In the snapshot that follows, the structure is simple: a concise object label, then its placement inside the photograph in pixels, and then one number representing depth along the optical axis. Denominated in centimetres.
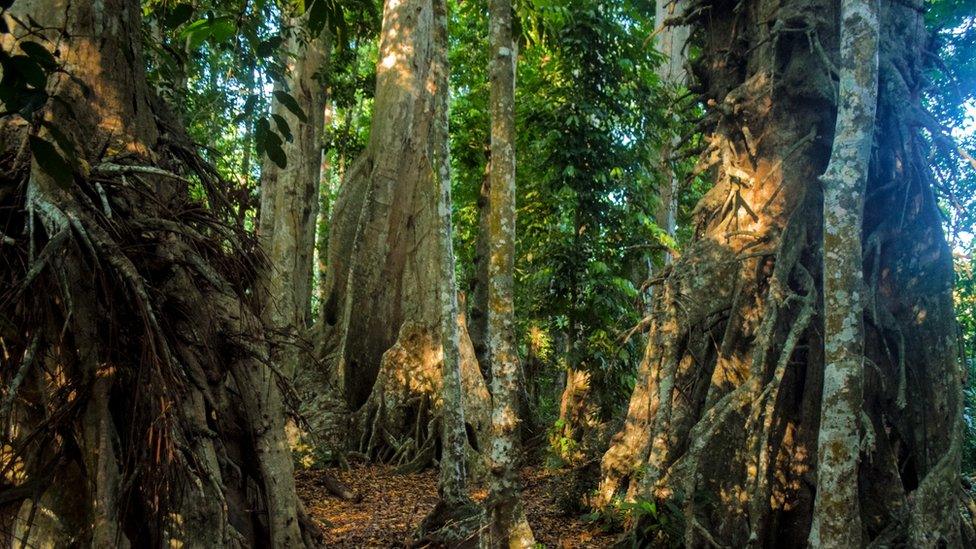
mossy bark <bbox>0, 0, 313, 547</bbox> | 231
